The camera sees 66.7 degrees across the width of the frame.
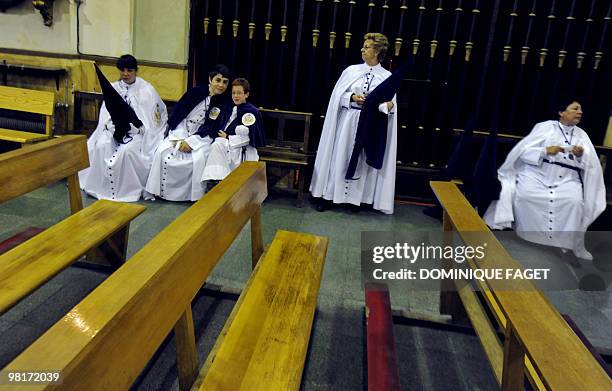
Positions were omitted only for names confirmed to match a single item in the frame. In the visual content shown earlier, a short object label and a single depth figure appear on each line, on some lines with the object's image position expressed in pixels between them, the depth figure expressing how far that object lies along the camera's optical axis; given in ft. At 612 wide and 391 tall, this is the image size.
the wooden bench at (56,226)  6.41
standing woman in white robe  15.64
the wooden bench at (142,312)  3.22
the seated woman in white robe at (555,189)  13.71
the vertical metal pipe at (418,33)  17.04
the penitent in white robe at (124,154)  15.21
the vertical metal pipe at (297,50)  17.49
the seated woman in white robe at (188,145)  15.40
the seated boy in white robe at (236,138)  15.37
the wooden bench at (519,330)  3.92
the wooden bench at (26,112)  16.22
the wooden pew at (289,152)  15.93
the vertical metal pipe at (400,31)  17.10
